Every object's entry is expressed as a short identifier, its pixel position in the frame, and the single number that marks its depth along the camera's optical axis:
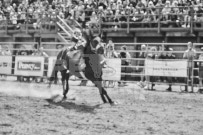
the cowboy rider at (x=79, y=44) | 10.38
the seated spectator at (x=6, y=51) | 19.49
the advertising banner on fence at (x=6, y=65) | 18.62
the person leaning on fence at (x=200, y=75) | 14.36
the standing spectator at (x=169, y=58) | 15.02
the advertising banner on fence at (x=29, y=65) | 17.73
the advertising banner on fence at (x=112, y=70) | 15.95
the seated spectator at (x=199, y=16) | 17.73
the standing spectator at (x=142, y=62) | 15.59
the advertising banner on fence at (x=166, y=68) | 14.68
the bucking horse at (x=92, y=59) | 10.17
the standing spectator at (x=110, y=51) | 16.47
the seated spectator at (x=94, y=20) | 20.66
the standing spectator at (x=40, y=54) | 17.72
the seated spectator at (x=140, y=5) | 19.57
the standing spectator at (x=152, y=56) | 15.41
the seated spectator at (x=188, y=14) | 17.66
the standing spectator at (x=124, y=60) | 16.30
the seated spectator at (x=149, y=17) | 18.82
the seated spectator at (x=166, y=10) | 18.41
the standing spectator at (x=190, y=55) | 14.65
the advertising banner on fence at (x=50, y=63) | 17.34
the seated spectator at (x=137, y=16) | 18.98
